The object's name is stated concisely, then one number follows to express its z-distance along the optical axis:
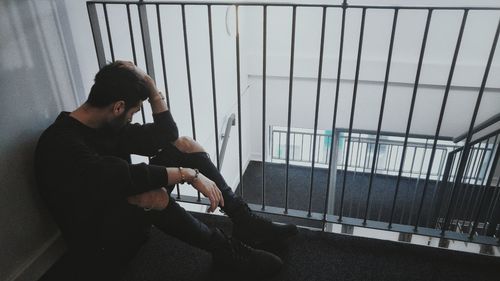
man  1.27
